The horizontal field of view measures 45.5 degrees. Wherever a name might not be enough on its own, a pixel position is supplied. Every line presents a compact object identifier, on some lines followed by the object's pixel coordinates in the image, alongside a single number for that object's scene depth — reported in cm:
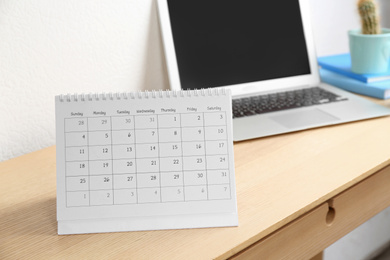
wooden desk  62
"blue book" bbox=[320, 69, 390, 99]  117
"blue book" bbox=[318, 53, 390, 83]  123
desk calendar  66
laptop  107
